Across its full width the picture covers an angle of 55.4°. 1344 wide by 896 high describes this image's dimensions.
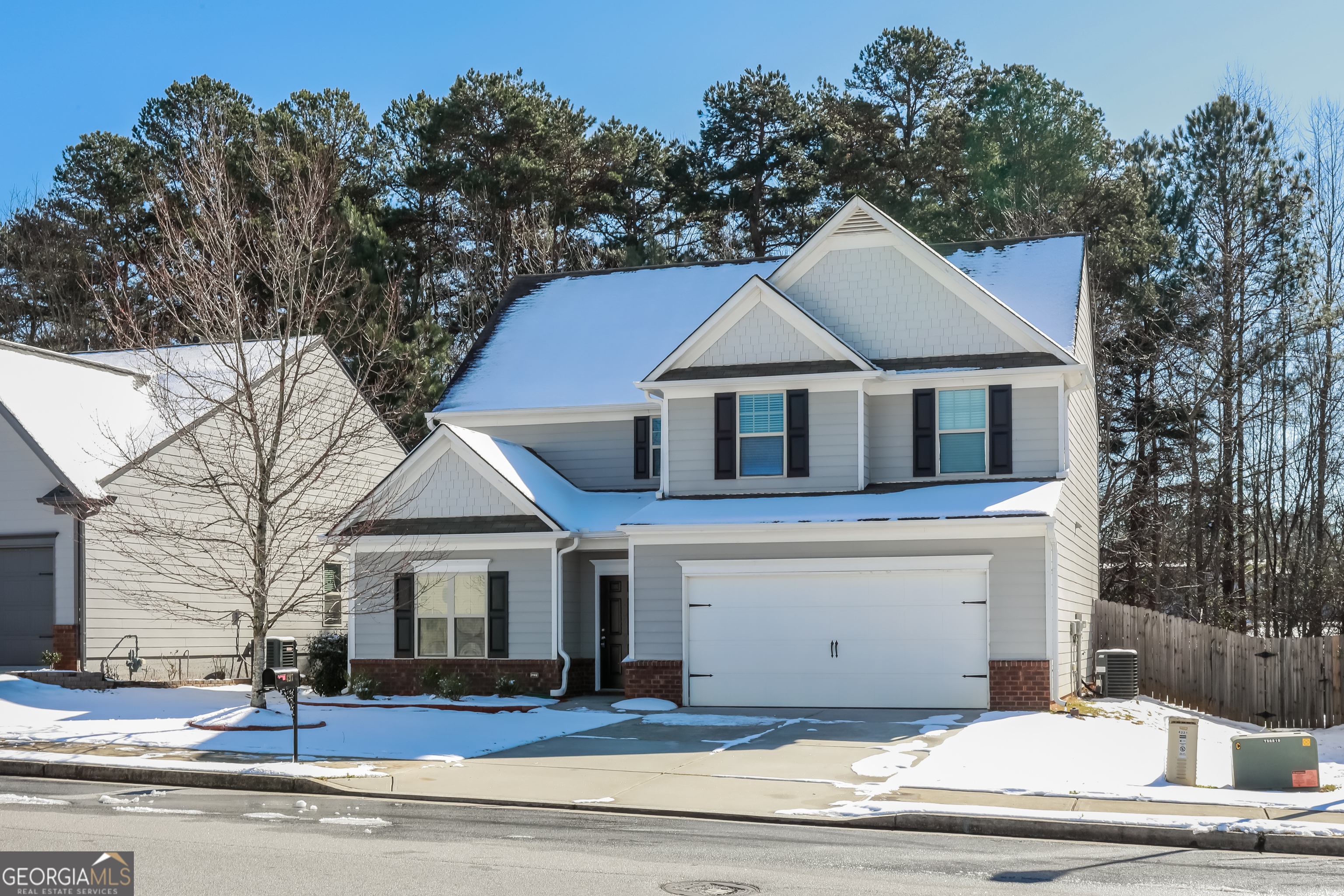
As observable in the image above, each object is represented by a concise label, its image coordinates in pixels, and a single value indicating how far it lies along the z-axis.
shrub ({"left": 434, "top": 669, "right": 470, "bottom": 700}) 22.95
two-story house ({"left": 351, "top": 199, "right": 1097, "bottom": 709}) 21.14
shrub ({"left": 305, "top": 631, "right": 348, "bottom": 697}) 24.61
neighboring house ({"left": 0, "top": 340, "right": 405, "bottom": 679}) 24.58
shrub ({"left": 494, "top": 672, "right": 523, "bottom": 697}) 23.25
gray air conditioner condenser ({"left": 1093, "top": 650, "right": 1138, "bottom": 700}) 23.48
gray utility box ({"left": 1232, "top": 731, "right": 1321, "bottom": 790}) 13.17
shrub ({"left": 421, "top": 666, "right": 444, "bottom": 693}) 23.56
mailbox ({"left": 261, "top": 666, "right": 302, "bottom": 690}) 15.47
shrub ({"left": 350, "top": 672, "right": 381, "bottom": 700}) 23.42
